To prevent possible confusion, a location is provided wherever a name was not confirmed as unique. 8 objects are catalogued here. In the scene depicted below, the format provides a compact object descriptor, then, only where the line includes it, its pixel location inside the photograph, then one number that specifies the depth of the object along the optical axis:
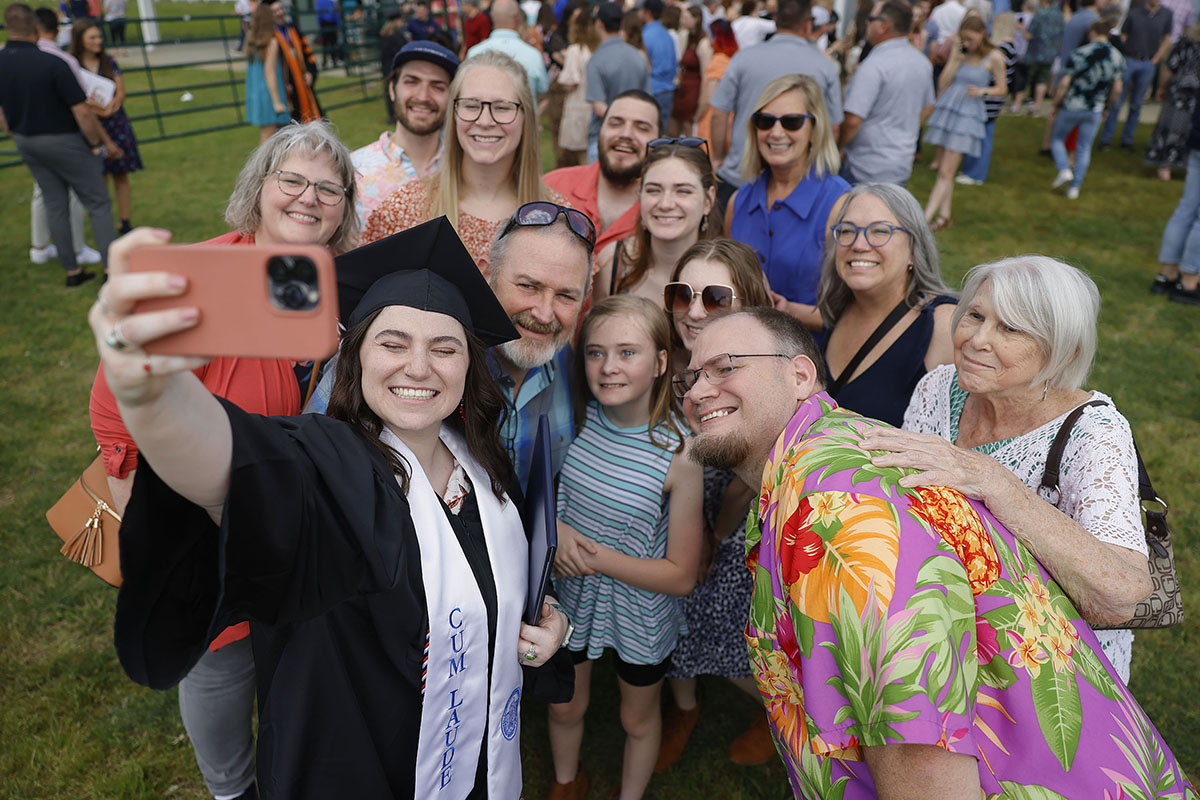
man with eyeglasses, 1.38
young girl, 2.65
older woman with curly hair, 2.27
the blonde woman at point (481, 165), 3.17
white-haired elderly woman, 1.78
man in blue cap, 3.73
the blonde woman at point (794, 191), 3.64
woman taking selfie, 1.22
